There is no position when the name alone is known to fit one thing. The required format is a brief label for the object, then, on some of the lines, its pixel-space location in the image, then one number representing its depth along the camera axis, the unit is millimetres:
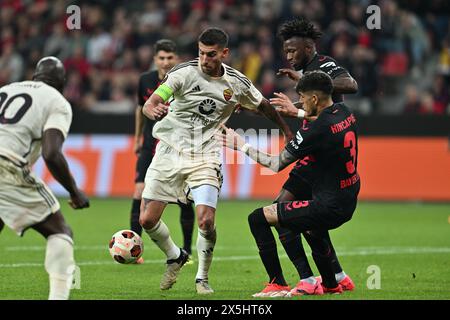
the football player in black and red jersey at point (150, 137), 22187
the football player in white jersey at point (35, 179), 13492
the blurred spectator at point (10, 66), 42781
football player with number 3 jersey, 16000
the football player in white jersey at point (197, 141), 17219
